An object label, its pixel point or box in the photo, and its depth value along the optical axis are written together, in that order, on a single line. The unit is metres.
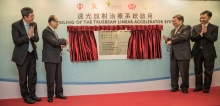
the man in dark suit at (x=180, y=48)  3.84
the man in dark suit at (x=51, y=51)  3.45
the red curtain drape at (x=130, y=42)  3.87
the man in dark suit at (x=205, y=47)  3.85
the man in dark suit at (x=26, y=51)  3.32
